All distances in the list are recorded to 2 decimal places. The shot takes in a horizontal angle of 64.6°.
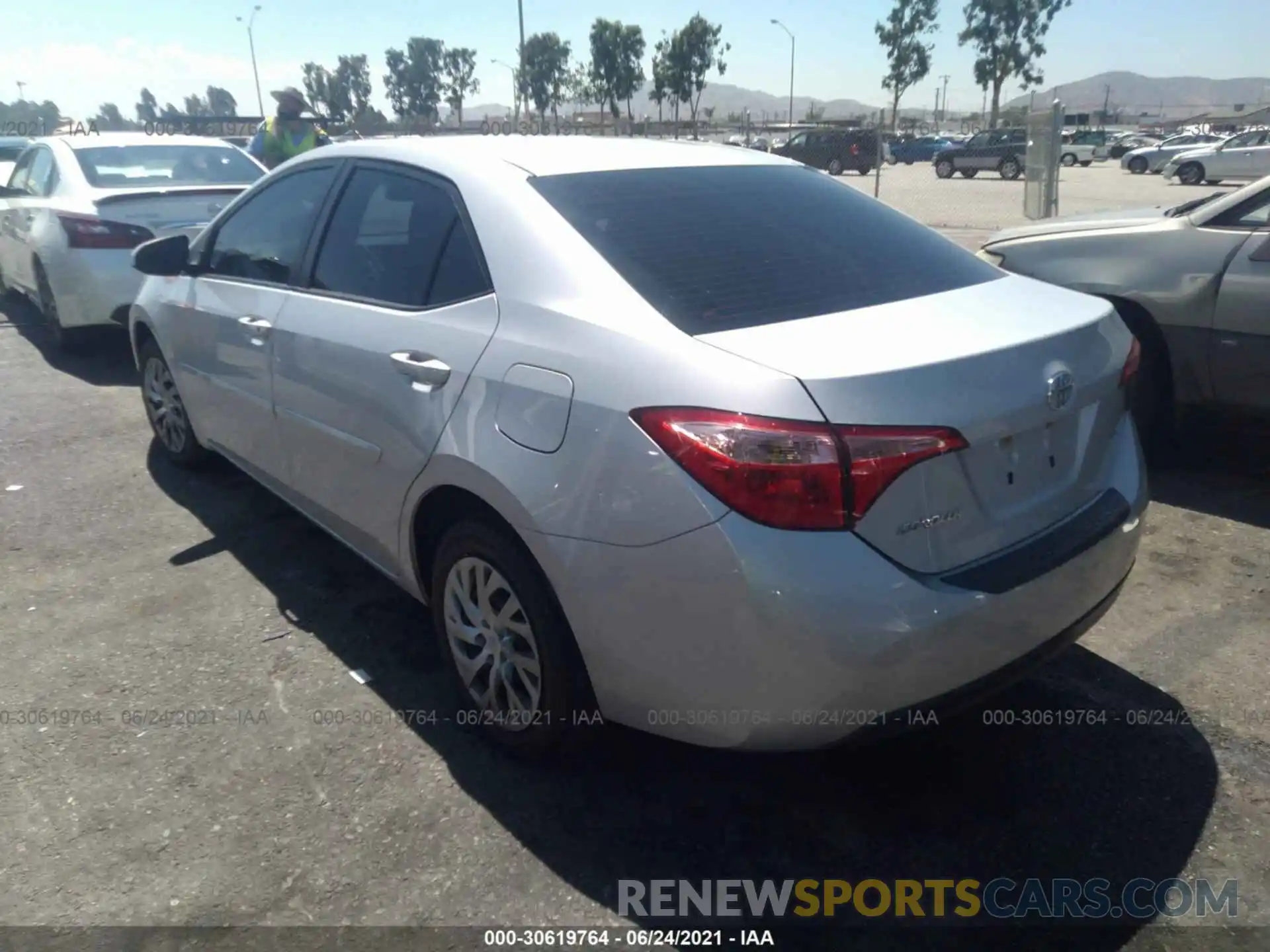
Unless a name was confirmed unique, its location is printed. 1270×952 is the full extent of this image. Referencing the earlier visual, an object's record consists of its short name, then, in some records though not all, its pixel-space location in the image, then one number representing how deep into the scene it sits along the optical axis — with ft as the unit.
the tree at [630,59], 261.44
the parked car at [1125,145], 157.38
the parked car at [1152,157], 115.65
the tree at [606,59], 259.39
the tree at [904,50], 249.55
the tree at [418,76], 321.73
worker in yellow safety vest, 29.14
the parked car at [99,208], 22.59
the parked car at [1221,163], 91.61
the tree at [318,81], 304.79
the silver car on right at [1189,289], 14.88
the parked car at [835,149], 107.86
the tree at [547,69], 286.05
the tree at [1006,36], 231.71
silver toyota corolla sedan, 6.89
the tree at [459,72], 320.50
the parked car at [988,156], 104.63
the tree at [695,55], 238.07
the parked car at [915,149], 166.57
